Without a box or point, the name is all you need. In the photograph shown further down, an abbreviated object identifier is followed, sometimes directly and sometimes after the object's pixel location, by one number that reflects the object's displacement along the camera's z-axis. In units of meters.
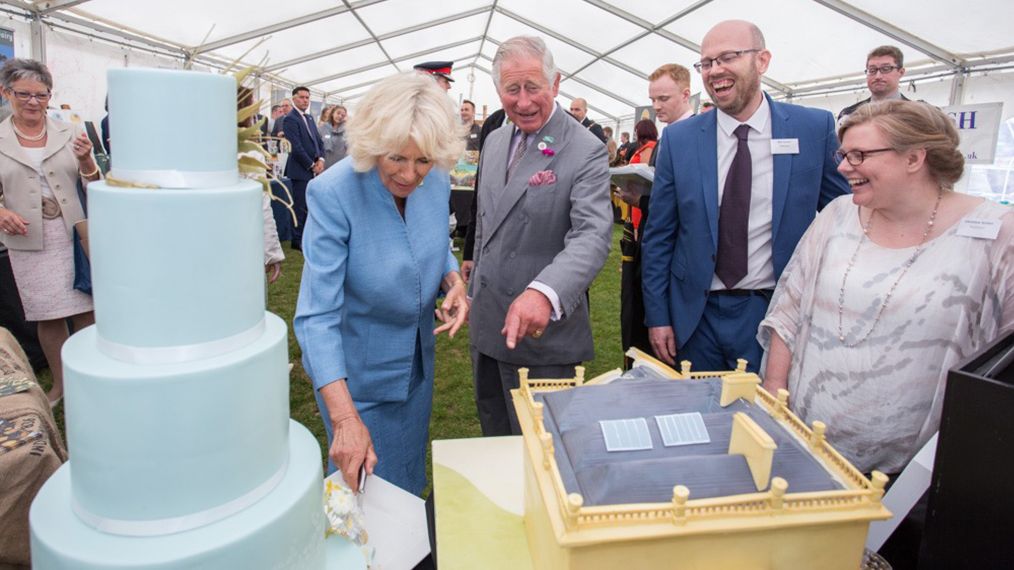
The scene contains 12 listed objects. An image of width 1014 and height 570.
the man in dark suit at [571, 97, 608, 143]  7.71
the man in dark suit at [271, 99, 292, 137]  7.96
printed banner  6.43
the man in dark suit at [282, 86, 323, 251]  7.60
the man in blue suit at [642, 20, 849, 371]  2.10
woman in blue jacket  1.43
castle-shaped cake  0.89
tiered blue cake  0.84
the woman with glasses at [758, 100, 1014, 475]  1.39
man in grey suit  1.91
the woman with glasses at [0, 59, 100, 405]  3.13
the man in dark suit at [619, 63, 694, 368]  2.92
